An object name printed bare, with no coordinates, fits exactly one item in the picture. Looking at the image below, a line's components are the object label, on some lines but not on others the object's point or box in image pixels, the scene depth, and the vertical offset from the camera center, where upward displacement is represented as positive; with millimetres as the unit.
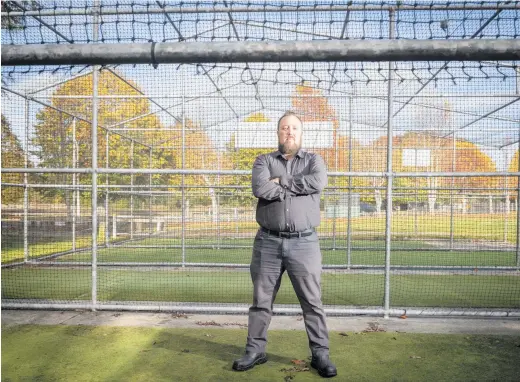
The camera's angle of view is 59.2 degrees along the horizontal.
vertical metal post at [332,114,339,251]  10581 -740
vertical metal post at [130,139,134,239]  13478 -486
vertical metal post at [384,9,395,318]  5434 -108
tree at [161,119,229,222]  11323 +881
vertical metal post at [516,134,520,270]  9096 -1169
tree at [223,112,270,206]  9630 +679
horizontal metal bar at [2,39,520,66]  2443 +742
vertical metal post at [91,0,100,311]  5633 -94
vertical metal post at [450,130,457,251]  13047 -806
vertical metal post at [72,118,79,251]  11023 +287
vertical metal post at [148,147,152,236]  13256 -830
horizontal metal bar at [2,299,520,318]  5391 -1464
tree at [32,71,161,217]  11502 +1634
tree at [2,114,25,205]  9595 +701
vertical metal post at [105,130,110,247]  12560 -589
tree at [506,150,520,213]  14523 +724
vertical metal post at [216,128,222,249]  13023 -738
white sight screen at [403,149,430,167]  12961 +901
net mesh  6668 -366
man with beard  3742 -490
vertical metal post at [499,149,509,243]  13117 -545
